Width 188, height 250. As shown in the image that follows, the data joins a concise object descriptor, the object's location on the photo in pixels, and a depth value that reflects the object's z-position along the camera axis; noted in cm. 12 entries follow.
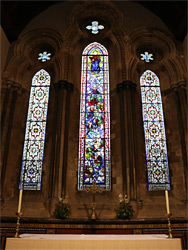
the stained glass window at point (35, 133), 807
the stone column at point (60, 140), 748
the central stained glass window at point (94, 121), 802
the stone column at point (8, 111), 788
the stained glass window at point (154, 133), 805
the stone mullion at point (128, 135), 749
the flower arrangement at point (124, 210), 677
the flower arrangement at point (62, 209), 676
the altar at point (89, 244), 336
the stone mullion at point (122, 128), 764
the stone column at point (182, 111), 805
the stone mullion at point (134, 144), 744
